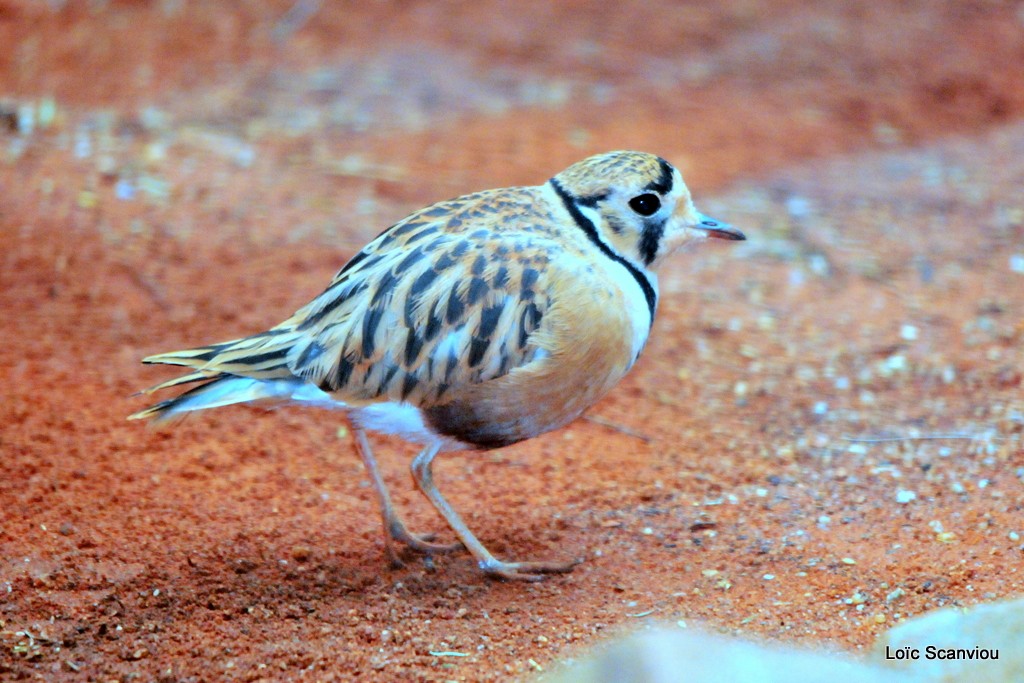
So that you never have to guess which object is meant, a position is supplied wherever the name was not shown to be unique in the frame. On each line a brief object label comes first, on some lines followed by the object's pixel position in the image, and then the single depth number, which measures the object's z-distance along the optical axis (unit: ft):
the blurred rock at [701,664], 19.34
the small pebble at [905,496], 33.78
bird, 29.68
